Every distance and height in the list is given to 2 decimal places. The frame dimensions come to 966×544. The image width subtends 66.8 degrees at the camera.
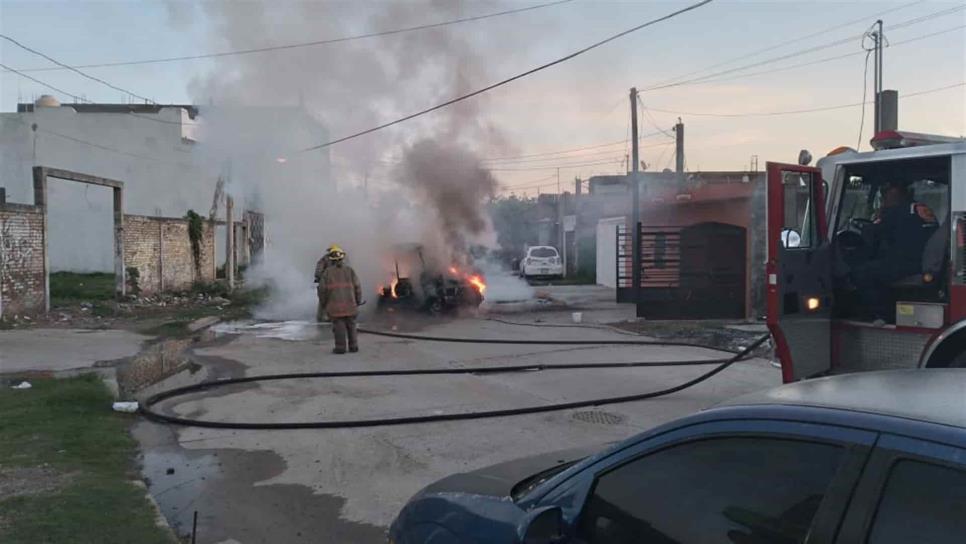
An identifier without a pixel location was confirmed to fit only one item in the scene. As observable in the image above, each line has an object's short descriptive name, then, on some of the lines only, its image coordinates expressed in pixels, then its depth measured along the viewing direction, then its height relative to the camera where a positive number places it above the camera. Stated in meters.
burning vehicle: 18.27 -0.79
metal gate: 16.66 -0.50
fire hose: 7.17 -1.62
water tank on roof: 35.75 +7.73
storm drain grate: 7.38 -1.69
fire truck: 5.59 -0.08
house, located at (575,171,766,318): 16.91 +0.97
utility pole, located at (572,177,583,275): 37.99 +0.87
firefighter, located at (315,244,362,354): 12.12 -0.74
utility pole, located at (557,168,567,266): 42.12 +1.18
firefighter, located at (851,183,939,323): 6.05 +0.03
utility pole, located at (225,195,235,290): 25.25 +0.42
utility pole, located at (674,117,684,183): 34.75 +4.91
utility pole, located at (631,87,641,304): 24.13 +2.36
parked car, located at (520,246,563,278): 33.72 -0.45
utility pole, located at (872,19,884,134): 20.17 +5.46
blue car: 1.66 -0.60
